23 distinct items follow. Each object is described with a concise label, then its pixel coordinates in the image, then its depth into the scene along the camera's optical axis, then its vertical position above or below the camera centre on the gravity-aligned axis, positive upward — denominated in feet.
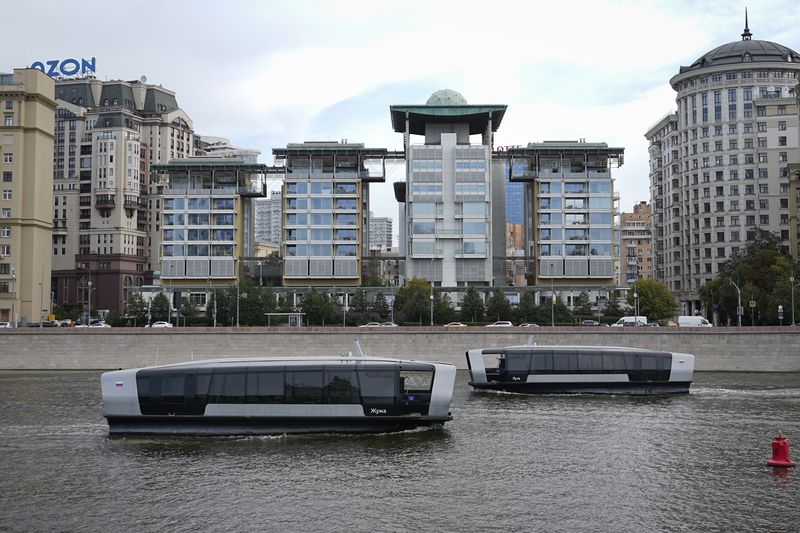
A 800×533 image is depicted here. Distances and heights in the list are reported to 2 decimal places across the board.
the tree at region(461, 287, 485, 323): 378.73 -2.51
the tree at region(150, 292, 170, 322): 393.09 -2.56
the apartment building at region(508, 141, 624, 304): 426.92 +42.21
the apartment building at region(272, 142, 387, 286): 432.25 +44.44
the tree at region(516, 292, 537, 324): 372.48 -3.39
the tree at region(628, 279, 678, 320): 382.01 +0.27
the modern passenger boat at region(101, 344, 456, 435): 129.39 -14.75
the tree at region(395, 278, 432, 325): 371.15 -0.17
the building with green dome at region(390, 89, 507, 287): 425.28 +48.18
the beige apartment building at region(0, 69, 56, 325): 392.68 +56.18
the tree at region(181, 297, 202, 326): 376.68 -4.36
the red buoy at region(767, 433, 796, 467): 107.65 -19.83
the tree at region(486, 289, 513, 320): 376.68 -2.48
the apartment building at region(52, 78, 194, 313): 554.46 +75.83
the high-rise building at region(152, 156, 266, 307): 436.76 +41.20
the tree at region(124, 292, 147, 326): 389.03 -3.54
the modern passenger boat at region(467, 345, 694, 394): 187.21 -15.88
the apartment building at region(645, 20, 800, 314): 461.41 +89.09
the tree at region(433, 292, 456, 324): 369.50 -3.80
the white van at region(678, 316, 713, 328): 310.63 -7.25
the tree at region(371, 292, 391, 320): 393.99 -2.59
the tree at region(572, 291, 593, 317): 384.27 -1.66
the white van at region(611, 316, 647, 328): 326.73 -7.50
